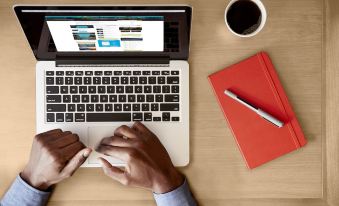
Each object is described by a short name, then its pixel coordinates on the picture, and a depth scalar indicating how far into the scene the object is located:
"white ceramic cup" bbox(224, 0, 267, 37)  0.87
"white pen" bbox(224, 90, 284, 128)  0.91
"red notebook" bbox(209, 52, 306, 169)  0.93
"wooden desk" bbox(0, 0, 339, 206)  0.94
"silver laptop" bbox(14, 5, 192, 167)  0.92
